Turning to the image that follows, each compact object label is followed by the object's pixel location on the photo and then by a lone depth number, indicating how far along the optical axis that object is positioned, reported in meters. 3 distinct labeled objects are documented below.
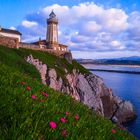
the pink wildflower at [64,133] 3.17
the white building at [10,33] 43.61
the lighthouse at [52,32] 49.62
